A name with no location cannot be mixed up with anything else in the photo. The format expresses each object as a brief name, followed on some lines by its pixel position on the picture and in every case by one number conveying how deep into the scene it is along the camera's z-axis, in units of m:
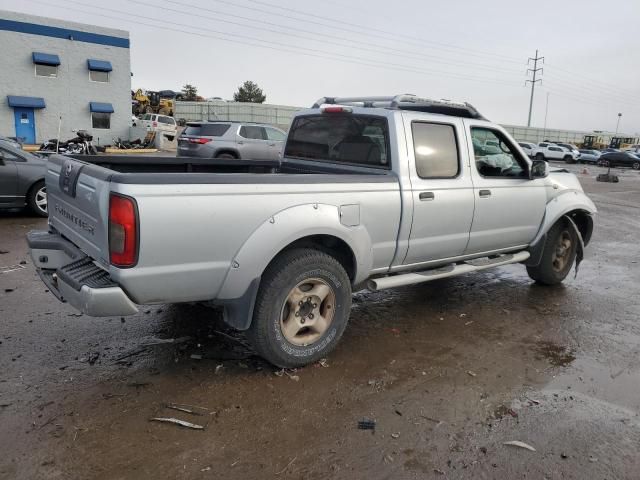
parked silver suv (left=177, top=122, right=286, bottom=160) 16.09
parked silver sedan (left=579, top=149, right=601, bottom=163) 44.50
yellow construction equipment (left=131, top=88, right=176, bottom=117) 40.66
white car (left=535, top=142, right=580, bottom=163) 44.38
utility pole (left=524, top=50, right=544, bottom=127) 74.05
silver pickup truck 3.08
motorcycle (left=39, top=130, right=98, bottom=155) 17.37
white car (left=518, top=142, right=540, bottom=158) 43.12
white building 26.33
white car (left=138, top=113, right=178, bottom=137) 29.03
